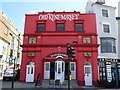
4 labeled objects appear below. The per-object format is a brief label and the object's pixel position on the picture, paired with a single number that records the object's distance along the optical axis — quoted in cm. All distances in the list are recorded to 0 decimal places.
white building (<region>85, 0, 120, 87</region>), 1862
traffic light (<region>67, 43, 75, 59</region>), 1099
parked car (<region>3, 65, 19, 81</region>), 2067
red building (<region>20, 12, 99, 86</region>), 1842
